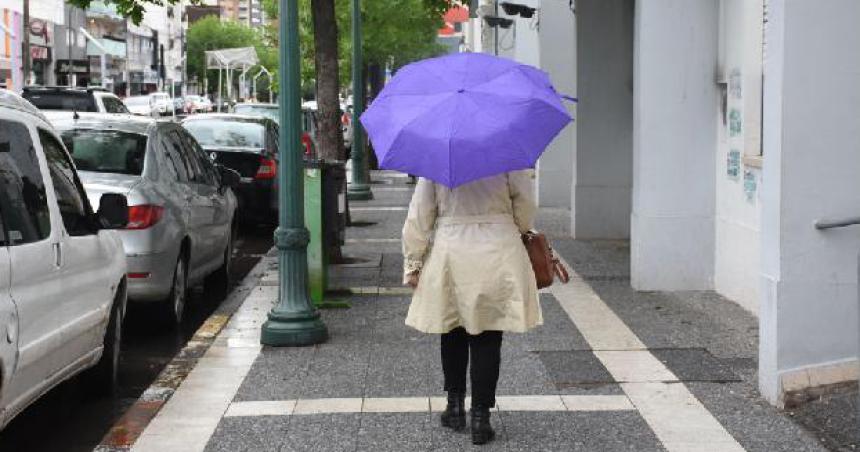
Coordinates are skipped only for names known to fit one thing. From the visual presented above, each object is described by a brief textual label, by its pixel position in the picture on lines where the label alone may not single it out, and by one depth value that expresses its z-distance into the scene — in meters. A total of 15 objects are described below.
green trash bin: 10.43
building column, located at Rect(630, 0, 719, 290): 10.82
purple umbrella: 5.42
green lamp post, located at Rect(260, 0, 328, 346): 8.62
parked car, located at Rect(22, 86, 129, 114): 20.56
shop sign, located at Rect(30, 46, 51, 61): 58.31
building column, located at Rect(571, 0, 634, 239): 14.88
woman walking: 5.74
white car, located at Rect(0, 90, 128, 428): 5.31
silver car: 8.98
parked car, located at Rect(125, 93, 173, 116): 47.72
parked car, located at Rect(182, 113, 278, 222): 16.58
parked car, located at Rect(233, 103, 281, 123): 25.74
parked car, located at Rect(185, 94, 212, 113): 69.73
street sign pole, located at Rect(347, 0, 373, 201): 22.31
